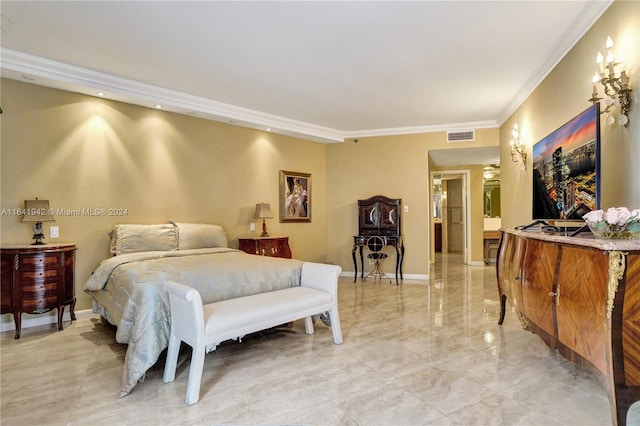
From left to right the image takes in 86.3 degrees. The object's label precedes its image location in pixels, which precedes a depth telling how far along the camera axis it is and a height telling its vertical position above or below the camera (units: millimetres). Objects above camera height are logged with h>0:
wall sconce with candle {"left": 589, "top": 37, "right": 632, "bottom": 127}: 2168 +806
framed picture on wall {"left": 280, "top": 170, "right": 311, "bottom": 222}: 5957 +280
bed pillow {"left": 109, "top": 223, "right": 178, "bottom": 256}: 3760 -277
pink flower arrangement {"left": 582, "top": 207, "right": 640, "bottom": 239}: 1662 -74
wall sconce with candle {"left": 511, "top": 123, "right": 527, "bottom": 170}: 4254 +769
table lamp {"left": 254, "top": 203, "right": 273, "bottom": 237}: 5285 -8
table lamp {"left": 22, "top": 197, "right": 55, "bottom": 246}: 3410 +12
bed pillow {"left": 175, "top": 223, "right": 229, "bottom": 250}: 4156 -287
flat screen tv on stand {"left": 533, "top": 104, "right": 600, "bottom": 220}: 2411 +320
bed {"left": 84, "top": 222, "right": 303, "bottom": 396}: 2273 -522
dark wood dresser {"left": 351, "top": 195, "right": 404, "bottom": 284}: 6105 -199
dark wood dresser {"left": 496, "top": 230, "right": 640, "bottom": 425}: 1499 -497
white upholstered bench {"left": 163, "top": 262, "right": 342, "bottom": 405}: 2121 -729
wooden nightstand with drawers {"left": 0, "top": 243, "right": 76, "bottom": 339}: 3176 -615
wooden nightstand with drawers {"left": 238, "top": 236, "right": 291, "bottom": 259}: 4977 -498
